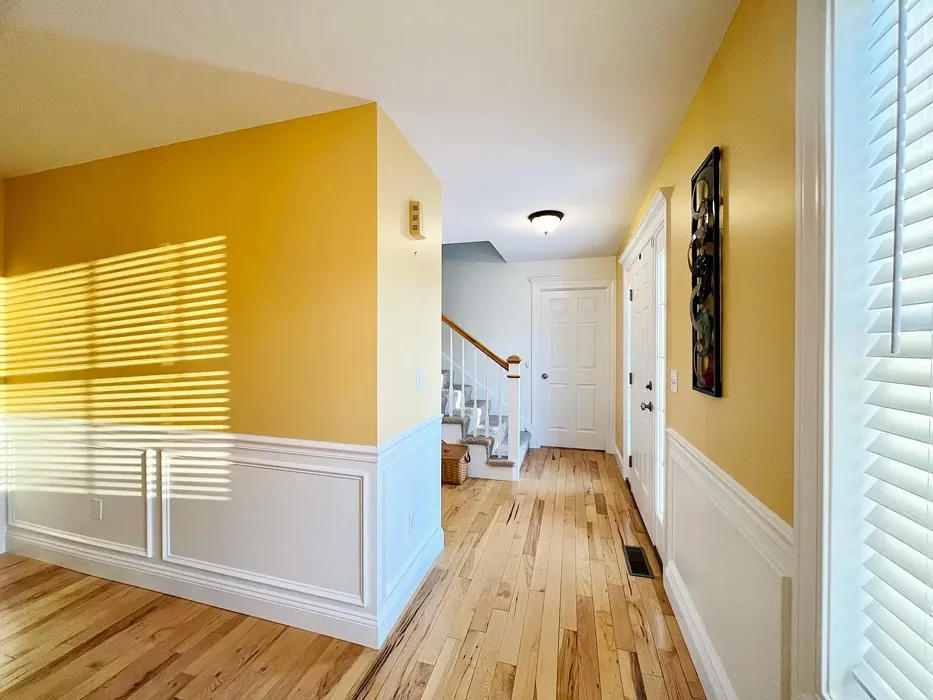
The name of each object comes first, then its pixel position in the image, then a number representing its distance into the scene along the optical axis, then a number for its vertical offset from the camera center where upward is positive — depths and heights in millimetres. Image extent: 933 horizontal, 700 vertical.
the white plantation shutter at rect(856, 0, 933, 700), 663 -36
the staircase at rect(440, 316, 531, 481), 3730 -799
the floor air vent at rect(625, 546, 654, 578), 2167 -1298
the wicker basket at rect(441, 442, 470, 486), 3600 -1154
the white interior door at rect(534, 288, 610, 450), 4664 -277
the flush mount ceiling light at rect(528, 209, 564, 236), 2992 +1027
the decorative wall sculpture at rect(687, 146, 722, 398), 1365 +281
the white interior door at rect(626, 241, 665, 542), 2566 -300
